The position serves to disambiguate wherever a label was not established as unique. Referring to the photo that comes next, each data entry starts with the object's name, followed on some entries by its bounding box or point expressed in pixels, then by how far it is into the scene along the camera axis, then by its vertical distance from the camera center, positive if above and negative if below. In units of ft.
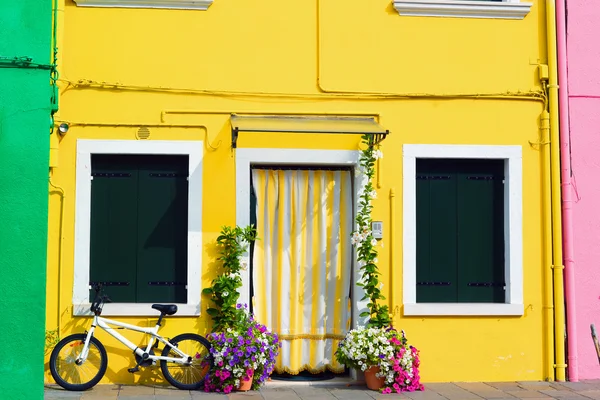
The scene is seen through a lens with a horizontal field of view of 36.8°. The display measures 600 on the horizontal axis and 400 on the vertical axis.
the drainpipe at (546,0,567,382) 32.83 +1.86
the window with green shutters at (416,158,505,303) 33.09 +0.86
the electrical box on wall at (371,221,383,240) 32.42 +0.80
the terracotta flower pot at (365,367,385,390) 30.72 -4.37
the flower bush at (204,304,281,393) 29.66 -3.49
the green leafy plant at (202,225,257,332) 31.07 -0.94
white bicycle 30.19 -3.53
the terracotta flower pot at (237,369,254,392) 30.12 -4.46
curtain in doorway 32.65 -0.43
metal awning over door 30.42 +4.36
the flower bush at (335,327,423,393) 30.35 -3.56
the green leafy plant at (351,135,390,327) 31.76 +0.22
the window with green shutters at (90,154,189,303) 31.86 +0.85
